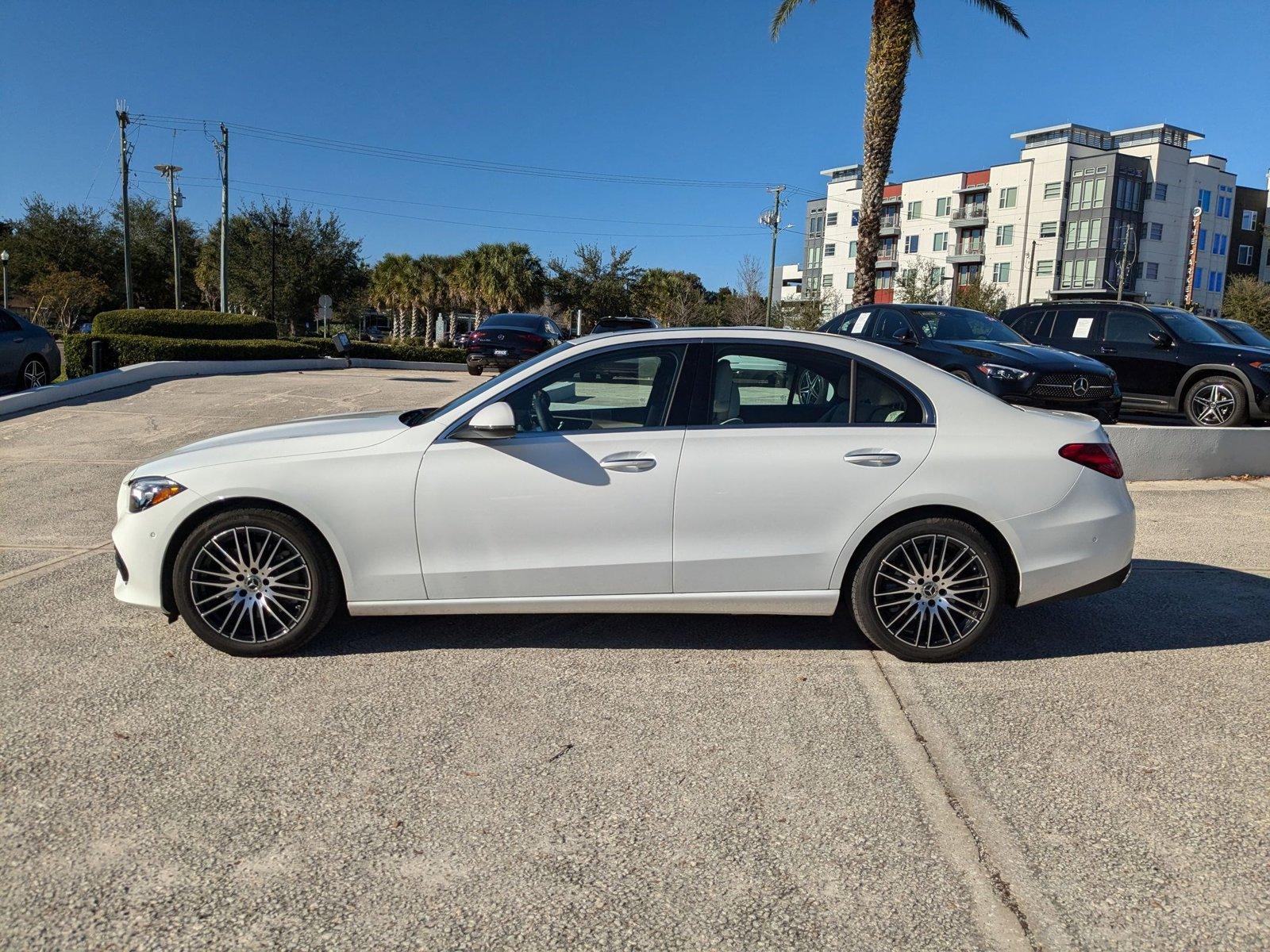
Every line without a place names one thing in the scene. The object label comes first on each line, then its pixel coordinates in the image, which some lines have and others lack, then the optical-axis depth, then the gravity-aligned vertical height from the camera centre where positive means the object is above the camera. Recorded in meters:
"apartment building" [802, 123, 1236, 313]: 69.94 +11.23
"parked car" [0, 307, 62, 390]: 14.80 -0.58
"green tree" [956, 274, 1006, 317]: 53.75 +3.72
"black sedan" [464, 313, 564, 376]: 19.97 -0.08
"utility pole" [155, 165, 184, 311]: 45.56 +6.17
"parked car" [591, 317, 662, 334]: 20.74 +0.48
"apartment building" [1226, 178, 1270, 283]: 77.06 +10.81
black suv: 11.41 +0.17
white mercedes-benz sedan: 4.38 -0.76
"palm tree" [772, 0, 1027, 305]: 17.89 +5.12
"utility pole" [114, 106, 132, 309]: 39.00 +7.01
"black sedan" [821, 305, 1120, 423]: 10.05 +0.01
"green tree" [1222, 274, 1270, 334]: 44.88 +3.30
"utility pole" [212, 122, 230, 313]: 34.41 +5.07
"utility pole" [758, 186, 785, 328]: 54.84 +7.87
